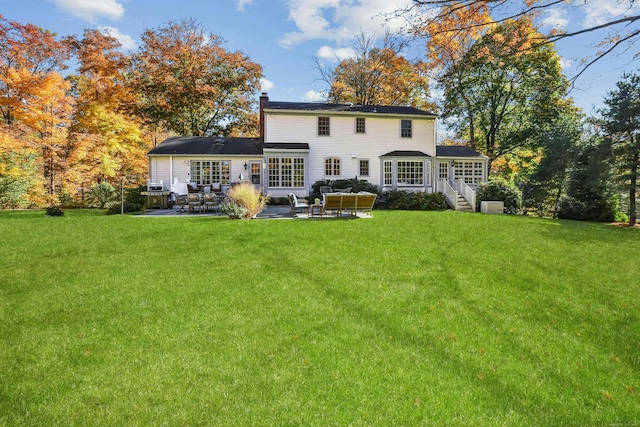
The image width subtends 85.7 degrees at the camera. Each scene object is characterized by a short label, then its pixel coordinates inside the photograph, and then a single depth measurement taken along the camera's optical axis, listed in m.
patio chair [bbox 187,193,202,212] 15.62
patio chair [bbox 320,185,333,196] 19.31
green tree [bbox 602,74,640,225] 16.56
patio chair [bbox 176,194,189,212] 16.00
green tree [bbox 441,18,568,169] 26.81
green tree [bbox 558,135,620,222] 17.66
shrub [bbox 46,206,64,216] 13.21
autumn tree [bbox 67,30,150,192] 22.42
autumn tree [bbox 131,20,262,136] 28.47
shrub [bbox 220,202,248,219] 12.52
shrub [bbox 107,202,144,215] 15.34
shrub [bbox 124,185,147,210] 17.76
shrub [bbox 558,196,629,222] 18.23
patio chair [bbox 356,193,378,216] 12.80
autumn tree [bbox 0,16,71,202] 19.11
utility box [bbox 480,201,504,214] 17.91
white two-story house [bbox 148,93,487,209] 21.28
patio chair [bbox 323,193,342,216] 12.69
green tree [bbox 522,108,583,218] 21.34
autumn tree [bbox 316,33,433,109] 31.95
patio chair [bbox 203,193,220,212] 16.02
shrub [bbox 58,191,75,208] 21.53
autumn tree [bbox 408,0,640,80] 4.52
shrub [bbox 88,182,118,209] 20.51
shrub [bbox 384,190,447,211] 18.20
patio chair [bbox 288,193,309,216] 13.94
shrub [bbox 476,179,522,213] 18.81
